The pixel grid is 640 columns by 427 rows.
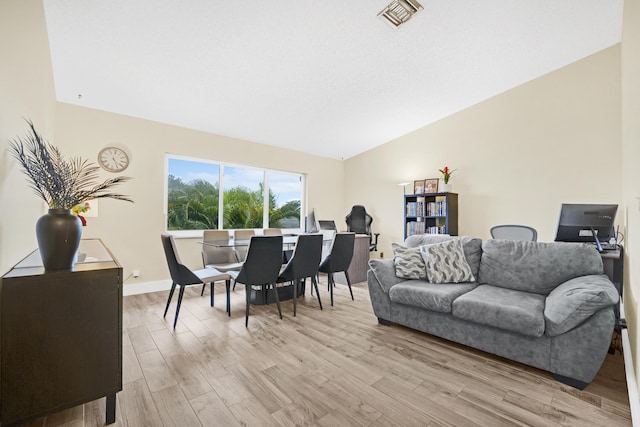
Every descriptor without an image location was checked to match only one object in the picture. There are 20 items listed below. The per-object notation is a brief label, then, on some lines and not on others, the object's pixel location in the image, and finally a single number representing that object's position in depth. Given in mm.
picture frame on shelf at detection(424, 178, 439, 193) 4953
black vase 1377
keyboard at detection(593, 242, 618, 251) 2590
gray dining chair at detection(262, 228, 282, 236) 4717
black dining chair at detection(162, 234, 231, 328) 2692
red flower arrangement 4838
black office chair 5715
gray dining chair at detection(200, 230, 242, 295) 3876
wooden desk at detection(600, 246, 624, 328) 2498
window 4441
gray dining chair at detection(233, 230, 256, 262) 4094
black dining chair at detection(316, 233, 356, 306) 3600
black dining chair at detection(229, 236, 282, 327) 2773
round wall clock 3703
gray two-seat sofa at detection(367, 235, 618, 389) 1759
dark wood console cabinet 1245
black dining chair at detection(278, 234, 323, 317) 3127
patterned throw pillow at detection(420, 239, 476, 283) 2705
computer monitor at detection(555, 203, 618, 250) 2447
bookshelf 4684
